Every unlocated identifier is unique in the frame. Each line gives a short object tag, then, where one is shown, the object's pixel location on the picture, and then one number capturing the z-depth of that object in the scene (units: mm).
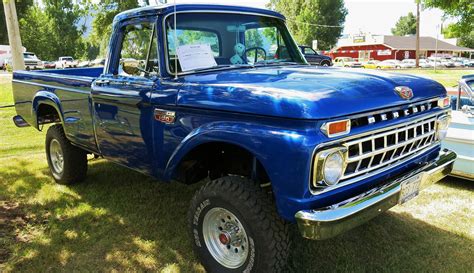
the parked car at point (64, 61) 43734
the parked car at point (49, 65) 42041
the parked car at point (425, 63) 48425
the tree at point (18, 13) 43156
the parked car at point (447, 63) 50344
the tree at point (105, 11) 19812
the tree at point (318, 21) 56531
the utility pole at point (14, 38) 11846
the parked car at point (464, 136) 4918
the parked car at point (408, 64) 46681
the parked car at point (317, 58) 23017
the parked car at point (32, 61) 37012
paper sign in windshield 3416
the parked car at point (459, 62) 53478
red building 66312
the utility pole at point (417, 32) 37428
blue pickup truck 2455
